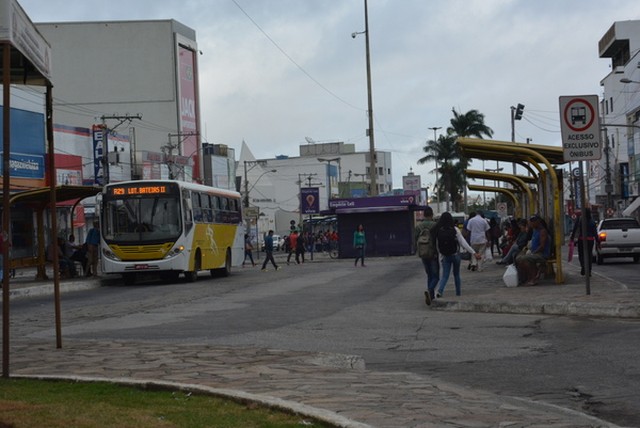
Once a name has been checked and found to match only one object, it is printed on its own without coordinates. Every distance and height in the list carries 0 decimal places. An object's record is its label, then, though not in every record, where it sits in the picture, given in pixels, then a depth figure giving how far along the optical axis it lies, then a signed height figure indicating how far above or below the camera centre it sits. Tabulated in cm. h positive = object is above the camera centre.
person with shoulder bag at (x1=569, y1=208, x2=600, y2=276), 2409 -2
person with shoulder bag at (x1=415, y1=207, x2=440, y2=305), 1889 -32
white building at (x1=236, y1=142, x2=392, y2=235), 12000 +916
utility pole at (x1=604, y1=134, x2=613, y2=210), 7164 +356
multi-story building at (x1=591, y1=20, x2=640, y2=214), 7294 +885
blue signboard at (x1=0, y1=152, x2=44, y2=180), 4810 +438
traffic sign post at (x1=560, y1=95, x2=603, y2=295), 1736 +182
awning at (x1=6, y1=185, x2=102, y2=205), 3019 +187
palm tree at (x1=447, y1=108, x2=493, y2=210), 9838 +1088
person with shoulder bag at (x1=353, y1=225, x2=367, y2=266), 4159 +2
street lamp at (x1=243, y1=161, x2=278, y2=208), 9319 +875
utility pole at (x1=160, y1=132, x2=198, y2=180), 7951 +737
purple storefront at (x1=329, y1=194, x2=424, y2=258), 5669 +60
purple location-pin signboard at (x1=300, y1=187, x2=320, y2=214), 5553 +242
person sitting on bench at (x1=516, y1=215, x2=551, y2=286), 2150 -50
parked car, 3362 -29
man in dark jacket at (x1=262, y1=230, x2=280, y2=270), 4153 +1
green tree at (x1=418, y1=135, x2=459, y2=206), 10256 +824
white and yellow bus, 3067 +70
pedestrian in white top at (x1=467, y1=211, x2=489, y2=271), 3105 +4
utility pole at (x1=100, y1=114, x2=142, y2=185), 5528 +535
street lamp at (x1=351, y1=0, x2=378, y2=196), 5802 +770
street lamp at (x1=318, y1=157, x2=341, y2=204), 11450 +676
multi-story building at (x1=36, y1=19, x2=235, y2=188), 9331 +1625
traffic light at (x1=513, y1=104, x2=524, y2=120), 6881 +841
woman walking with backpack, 1909 -8
